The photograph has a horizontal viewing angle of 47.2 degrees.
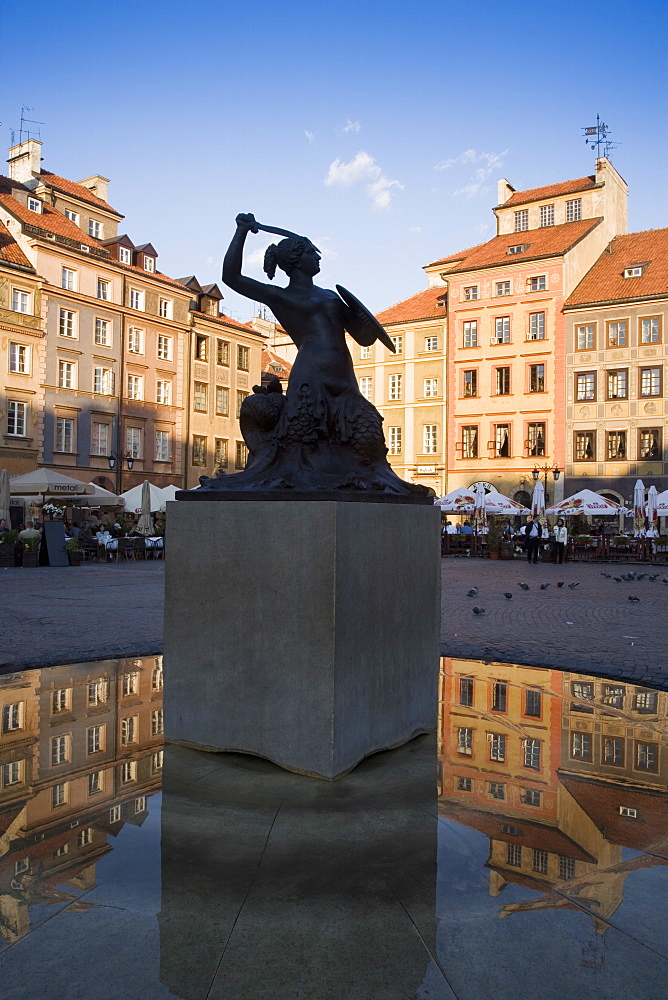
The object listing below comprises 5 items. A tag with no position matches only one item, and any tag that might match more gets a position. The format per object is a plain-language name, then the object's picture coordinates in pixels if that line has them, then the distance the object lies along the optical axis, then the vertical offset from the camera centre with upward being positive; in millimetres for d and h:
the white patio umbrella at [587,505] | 28594 +909
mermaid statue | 4355 +718
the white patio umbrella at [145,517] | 25031 +182
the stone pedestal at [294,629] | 3695 -538
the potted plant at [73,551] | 21344 -829
